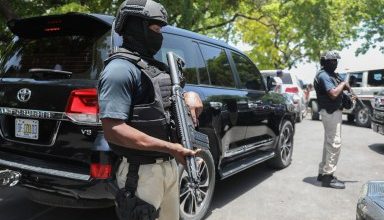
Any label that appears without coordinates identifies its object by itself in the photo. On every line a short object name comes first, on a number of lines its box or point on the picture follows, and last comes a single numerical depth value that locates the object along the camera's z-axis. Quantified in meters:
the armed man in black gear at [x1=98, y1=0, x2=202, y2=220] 2.20
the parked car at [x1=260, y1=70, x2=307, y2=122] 16.00
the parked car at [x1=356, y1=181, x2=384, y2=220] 2.55
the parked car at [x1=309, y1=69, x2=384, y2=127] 13.99
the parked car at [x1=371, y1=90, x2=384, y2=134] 8.95
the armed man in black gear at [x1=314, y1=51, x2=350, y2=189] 5.86
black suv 3.49
